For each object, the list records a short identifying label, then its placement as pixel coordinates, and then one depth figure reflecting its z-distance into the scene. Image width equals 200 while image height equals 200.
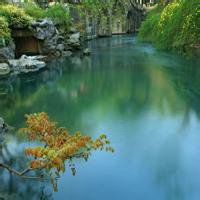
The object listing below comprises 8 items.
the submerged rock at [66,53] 20.98
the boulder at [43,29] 19.30
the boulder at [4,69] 15.69
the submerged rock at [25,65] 16.40
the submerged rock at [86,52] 21.15
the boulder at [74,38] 21.70
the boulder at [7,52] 16.37
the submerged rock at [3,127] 7.55
